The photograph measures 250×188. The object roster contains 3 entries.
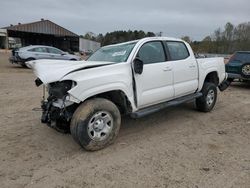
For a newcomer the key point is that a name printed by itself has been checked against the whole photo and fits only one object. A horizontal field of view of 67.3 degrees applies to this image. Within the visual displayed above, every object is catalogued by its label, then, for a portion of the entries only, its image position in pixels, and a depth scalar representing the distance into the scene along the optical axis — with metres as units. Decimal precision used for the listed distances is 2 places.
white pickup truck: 2.80
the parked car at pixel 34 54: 11.96
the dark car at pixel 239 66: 7.36
